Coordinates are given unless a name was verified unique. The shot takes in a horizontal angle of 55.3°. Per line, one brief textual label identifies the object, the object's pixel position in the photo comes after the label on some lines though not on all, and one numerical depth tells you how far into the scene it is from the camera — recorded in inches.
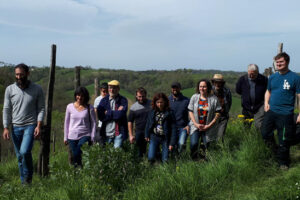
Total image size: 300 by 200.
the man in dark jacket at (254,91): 217.2
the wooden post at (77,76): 294.2
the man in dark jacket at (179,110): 216.4
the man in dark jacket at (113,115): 211.9
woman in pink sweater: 202.5
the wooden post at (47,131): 242.5
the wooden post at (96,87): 367.9
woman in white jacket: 203.6
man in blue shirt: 174.1
